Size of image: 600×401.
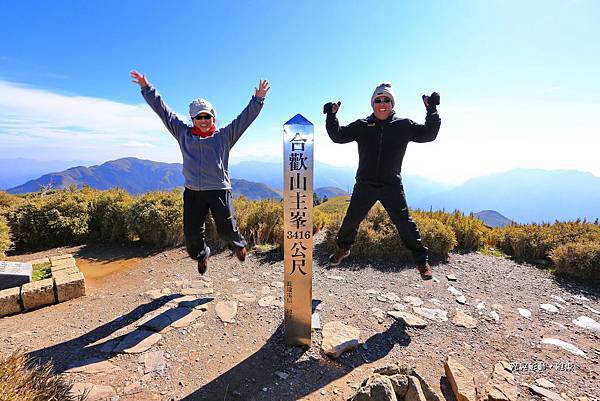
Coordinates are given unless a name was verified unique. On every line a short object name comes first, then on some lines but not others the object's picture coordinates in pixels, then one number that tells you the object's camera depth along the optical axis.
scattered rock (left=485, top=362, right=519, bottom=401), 2.70
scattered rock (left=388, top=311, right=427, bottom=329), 3.99
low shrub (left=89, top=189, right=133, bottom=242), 7.83
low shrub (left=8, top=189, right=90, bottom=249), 7.45
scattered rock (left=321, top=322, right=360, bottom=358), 3.34
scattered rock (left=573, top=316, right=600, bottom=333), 4.09
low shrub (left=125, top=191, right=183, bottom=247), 7.30
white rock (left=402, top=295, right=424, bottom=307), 4.62
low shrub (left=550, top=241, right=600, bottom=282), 5.70
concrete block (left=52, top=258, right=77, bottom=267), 5.33
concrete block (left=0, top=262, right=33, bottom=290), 4.40
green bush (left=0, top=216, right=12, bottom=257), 6.00
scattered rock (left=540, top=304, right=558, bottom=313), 4.58
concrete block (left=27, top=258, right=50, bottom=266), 5.71
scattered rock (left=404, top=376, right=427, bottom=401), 2.44
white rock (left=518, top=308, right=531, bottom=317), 4.41
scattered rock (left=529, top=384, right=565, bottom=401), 2.78
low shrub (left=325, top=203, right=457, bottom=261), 6.68
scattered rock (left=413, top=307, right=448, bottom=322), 4.20
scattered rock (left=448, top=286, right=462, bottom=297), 5.03
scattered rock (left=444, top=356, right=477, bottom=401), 2.70
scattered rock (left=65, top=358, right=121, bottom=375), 2.89
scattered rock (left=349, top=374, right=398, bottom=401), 2.32
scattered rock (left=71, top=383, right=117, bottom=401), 2.56
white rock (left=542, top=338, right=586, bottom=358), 3.53
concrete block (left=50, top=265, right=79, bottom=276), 4.94
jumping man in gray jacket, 4.15
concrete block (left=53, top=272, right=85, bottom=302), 4.49
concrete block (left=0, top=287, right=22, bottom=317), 4.04
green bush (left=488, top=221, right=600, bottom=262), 6.96
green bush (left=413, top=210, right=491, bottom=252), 7.54
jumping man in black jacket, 4.10
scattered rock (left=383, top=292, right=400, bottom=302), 4.73
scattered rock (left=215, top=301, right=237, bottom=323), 4.02
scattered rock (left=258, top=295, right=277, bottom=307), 4.48
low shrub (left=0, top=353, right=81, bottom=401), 1.98
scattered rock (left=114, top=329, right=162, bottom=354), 3.26
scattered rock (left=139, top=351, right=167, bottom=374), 3.00
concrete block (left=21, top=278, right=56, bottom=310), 4.21
